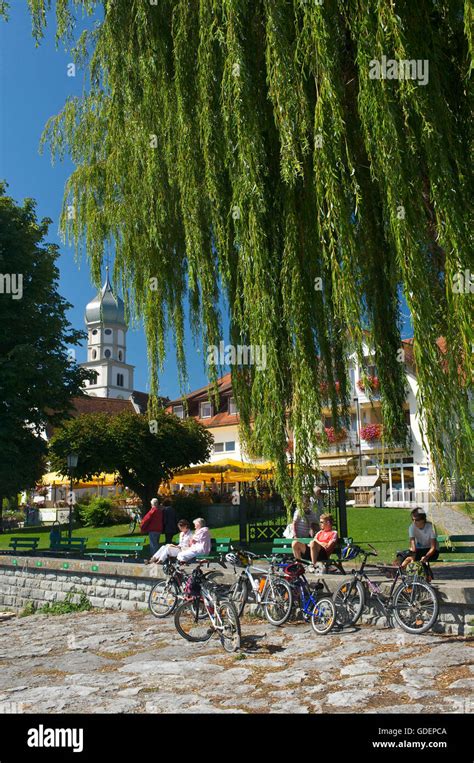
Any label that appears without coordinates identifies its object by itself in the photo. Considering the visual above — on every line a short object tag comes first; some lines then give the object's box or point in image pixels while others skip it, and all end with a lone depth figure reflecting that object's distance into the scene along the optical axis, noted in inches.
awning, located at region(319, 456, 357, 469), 1618.8
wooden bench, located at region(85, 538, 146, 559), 584.4
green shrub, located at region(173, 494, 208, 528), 1099.9
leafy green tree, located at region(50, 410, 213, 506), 1221.7
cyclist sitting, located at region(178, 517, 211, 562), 422.9
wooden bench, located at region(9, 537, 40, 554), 732.4
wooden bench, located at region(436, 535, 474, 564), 416.8
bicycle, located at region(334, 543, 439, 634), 308.3
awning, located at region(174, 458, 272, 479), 1062.4
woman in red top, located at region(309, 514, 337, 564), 413.7
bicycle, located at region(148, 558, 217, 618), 402.0
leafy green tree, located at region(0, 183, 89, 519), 749.3
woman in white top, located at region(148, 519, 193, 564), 443.5
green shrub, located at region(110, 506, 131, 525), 1380.3
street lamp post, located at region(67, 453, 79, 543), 927.7
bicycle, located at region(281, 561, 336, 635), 335.6
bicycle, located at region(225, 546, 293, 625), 370.0
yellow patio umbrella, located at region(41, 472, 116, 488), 1412.4
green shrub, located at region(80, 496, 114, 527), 1365.7
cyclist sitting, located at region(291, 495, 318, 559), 430.3
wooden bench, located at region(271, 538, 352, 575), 409.8
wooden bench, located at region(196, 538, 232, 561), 543.8
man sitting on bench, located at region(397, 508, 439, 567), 357.7
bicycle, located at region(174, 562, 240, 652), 324.5
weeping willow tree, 208.1
